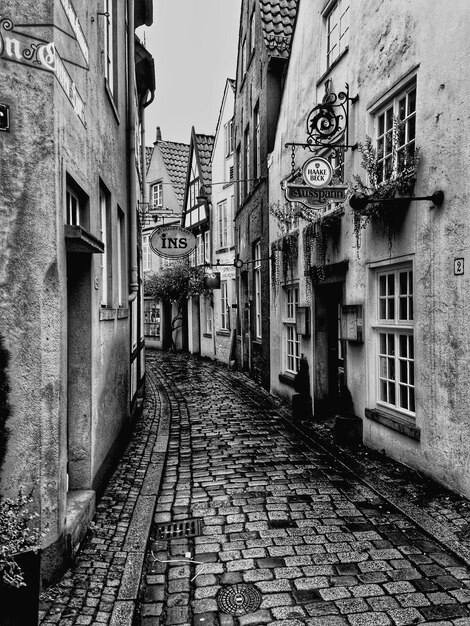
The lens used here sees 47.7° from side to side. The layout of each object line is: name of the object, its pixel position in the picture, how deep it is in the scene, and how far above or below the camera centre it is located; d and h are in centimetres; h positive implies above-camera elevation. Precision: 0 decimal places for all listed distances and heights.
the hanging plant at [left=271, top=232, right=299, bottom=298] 1057 +123
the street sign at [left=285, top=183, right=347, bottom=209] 708 +162
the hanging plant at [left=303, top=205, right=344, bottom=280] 836 +132
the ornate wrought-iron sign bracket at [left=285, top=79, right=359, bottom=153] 769 +295
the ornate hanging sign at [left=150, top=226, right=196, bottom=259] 1191 +170
